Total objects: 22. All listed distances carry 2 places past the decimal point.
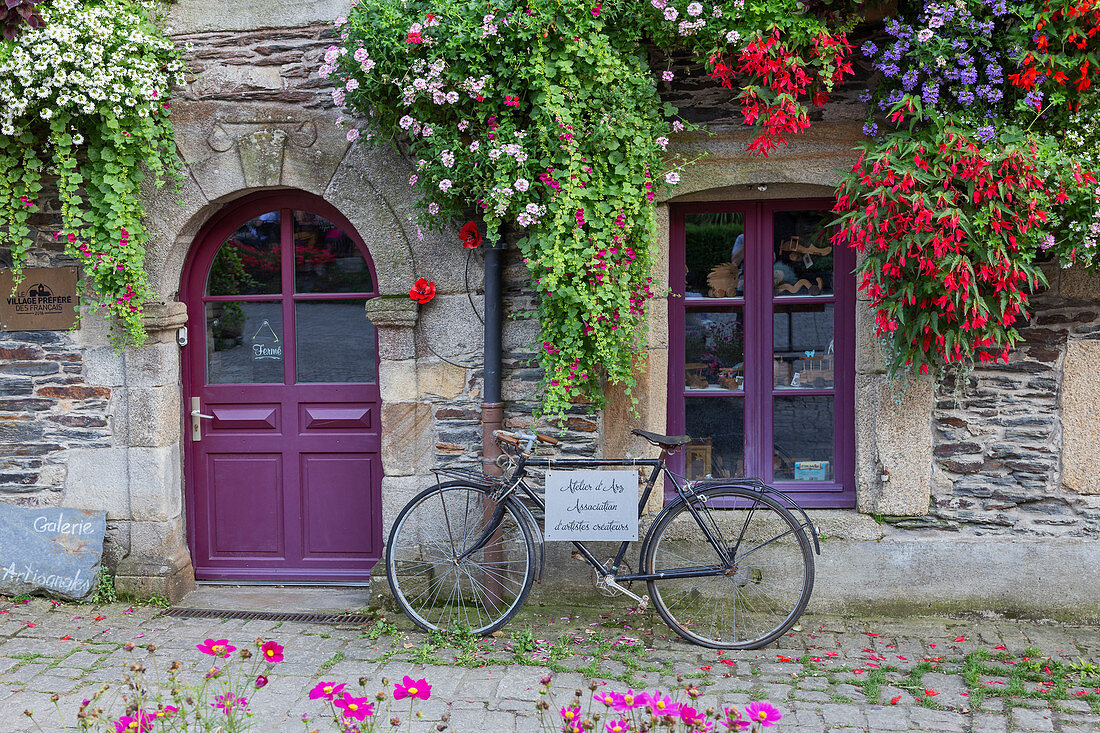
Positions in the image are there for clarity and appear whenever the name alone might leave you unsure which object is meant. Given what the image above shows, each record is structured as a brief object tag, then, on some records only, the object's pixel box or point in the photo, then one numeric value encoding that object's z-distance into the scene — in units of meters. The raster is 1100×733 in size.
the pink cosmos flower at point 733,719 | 2.35
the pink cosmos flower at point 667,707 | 2.43
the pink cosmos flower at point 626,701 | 2.49
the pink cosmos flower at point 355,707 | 2.33
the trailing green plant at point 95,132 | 4.23
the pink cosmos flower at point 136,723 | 2.37
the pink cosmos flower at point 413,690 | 2.48
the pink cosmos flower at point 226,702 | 2.53
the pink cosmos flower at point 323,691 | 2.48
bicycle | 4.21
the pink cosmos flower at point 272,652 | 2.64
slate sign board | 4.80
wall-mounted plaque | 4.88
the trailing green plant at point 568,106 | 3.96
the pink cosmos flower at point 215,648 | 2.57
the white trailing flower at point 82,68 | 4.18
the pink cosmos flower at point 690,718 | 2.30
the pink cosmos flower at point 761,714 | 2.39
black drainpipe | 4.48
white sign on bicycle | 4.22
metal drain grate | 4.54
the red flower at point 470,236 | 4.47
